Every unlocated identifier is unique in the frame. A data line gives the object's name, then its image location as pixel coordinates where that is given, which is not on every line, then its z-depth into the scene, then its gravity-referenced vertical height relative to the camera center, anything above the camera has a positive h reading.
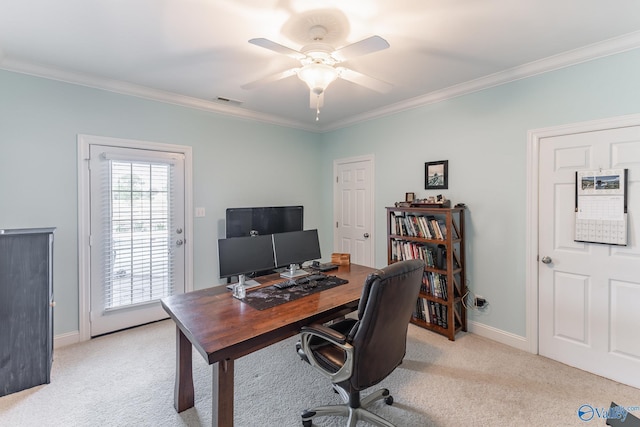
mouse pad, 1.92 -0.59
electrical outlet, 2.91 -0.92
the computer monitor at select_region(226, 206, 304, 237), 3.50 -0.12
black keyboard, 2.23 -0.56
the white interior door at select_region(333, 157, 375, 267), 3.99 +0.02
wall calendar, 2.13 +0.04
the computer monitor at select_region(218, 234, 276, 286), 2.13 -0.35
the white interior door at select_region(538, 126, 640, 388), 2.13 -0.49
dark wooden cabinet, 2.05 -0.71
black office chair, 1.44 -0.70
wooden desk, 1.40 -0.62
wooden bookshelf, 2.83 -0.50
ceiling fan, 1.95 +0.97
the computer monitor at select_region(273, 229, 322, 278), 2.50 -0.34
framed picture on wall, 3.15 +0.40
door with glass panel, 2.87 -0.25
